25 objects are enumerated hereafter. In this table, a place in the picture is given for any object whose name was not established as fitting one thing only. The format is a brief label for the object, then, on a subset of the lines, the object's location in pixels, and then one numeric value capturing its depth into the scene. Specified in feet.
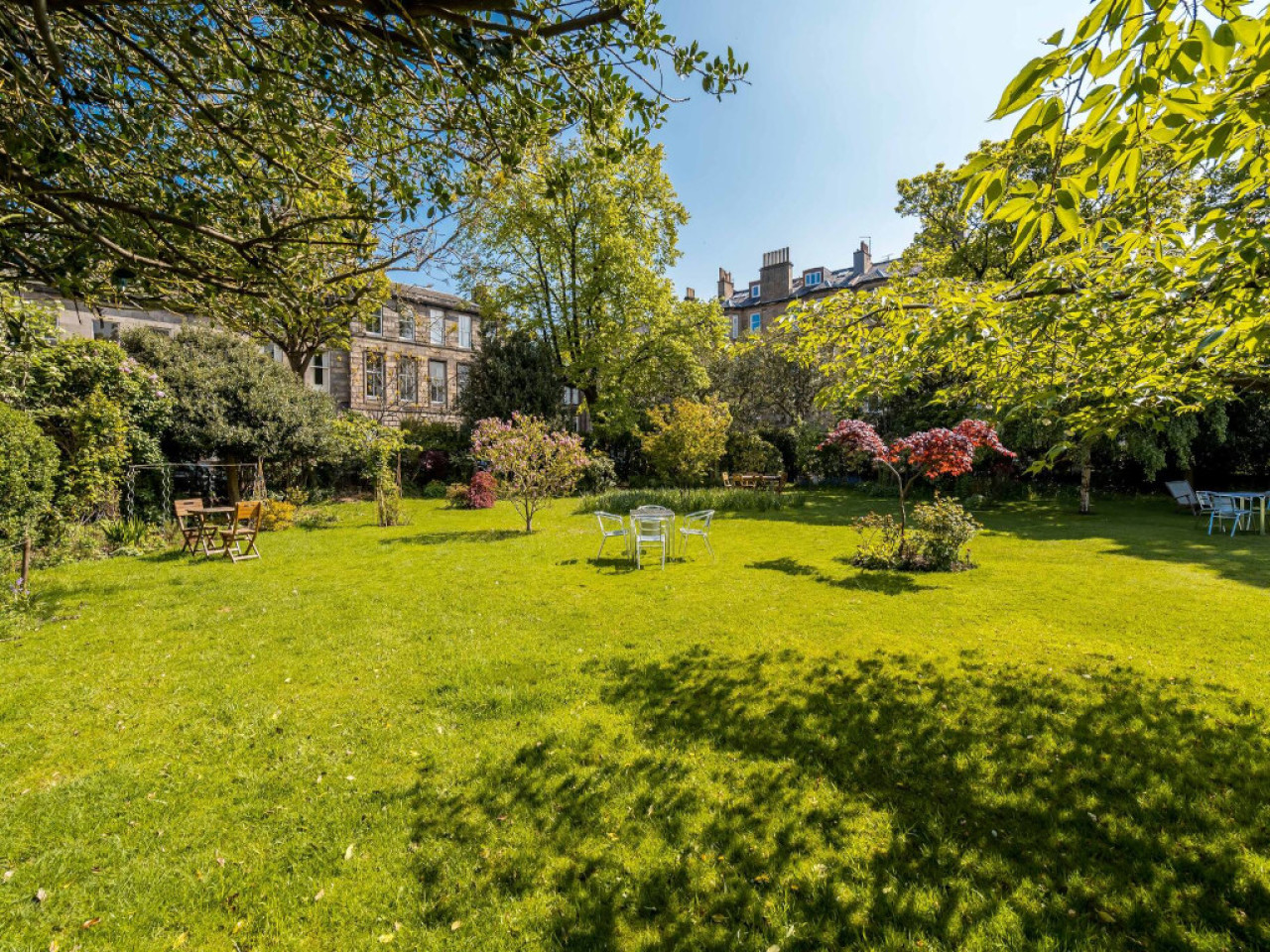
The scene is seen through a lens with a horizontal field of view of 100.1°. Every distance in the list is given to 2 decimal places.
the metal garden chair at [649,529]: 29.33
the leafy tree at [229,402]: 45.57
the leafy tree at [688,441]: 63.67
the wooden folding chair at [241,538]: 31.54
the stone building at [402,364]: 92.02
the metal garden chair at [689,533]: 32.37
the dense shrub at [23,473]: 24.48
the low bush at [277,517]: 42.91
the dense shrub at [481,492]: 57.77
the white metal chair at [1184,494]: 50.62
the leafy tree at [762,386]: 94.12
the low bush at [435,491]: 67.51
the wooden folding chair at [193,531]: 32.44
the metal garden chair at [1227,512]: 39.47
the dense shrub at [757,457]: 76.33
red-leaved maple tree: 29.58
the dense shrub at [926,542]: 28.66
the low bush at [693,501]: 52.75
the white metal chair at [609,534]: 32.63
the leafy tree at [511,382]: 73.46
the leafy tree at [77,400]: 29.73
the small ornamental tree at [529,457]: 41.27
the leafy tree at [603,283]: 72.28
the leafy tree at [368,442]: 52.54
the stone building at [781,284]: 129.39
